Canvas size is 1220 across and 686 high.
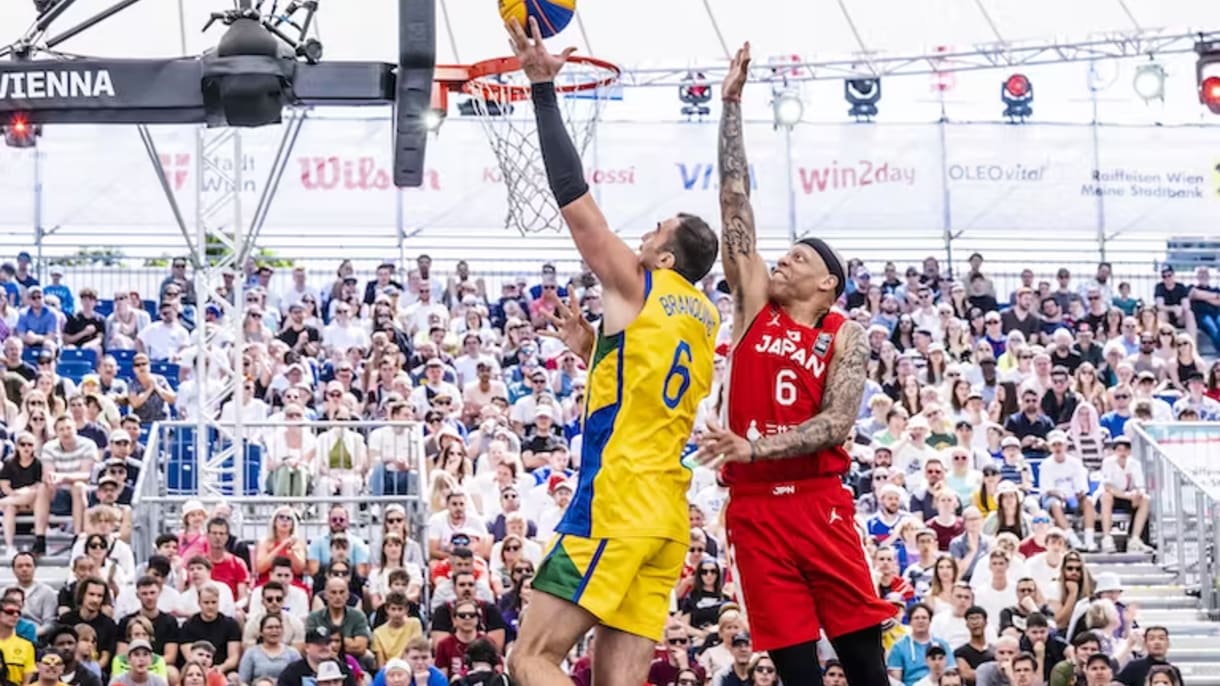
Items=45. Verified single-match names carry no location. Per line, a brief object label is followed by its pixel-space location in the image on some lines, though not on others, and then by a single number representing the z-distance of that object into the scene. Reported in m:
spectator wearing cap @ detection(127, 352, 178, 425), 20.05
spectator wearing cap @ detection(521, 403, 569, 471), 19.42
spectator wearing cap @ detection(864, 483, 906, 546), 18.25
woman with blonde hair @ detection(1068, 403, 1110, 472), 21.03
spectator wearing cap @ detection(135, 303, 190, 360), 22.72
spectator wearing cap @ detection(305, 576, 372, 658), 15.47
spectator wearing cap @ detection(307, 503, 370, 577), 16.64
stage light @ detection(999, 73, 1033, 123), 33.31
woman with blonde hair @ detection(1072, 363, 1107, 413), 22.06
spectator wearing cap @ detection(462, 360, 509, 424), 21.25
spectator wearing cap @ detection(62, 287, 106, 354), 22.58
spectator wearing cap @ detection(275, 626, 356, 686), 14.73
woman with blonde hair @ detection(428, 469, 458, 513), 18.16
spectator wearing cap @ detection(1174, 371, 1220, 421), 21.69
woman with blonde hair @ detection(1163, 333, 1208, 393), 23.28
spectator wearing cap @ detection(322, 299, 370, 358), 23.36
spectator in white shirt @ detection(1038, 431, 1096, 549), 19.80
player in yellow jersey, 7.87
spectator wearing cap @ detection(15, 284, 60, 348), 22.48
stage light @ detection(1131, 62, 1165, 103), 27.08
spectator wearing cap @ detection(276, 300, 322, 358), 23.17
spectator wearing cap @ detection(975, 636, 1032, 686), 15.97
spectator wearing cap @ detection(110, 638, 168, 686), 14.69
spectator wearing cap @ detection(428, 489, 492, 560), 17.45
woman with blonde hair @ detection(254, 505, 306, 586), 16.55
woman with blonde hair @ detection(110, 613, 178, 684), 14.92
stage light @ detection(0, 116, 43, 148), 11.87
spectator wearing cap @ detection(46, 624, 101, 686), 14.74
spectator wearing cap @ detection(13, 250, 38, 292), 23.89
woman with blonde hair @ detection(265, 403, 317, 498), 18.14
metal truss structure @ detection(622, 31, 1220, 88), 25.83
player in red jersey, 8.26
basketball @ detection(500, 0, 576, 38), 9.19
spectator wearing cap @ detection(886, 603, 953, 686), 16.02
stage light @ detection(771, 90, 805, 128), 29.95
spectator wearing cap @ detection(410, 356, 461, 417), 20.20
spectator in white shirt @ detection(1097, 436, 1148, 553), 19.69
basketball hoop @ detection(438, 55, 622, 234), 15.34
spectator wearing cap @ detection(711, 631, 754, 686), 15.50
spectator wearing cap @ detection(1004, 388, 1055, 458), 21.23
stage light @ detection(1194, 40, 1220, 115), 23.61
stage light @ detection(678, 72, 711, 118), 31.23
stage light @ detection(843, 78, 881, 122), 33.31
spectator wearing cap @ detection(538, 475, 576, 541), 17.92
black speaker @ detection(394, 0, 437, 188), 11.41
